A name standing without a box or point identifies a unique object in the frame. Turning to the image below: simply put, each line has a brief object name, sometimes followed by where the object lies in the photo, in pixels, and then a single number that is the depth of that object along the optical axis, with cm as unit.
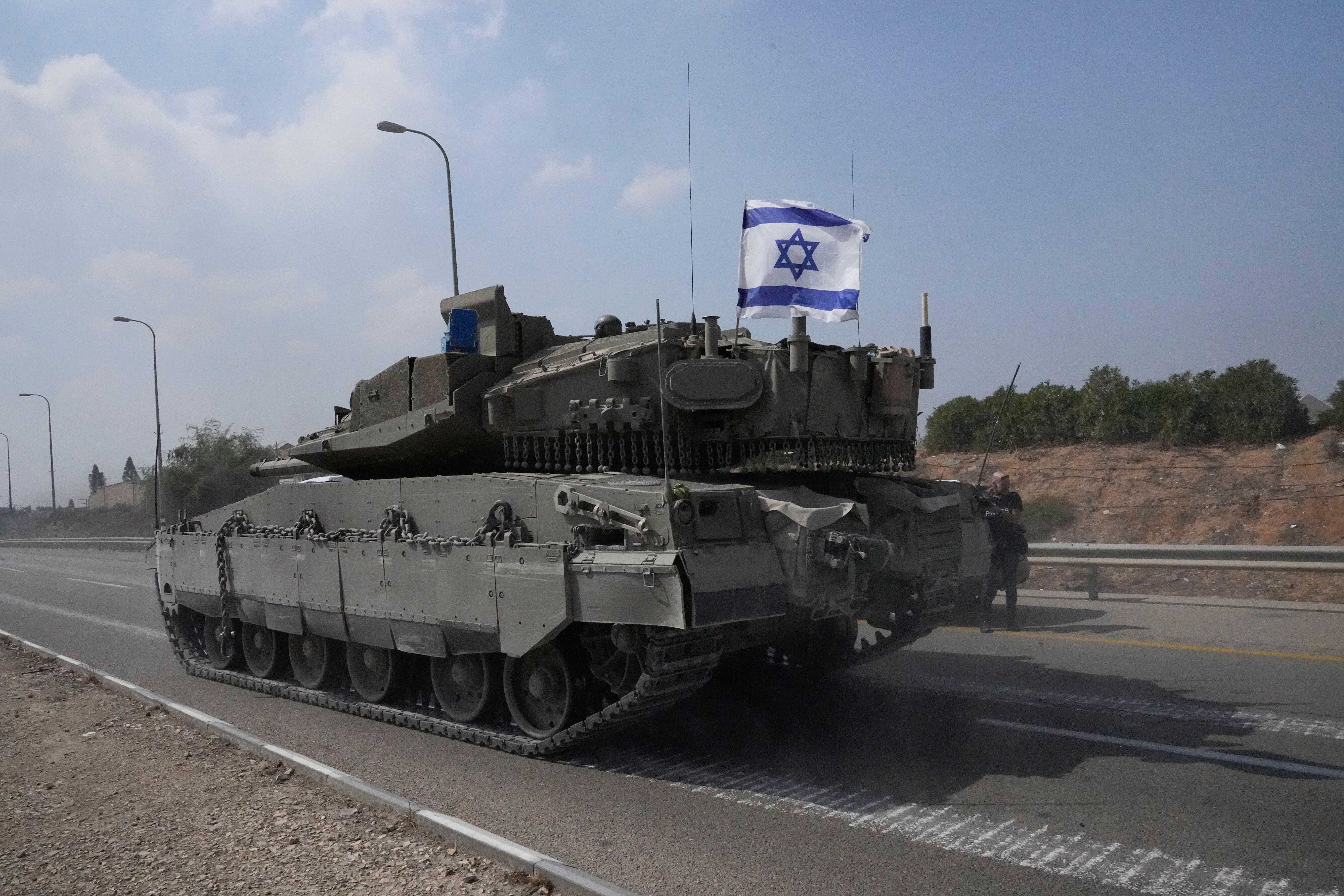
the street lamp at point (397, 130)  1767
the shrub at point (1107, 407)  2244
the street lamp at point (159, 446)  2272
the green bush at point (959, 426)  2469
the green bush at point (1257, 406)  2025
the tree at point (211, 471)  3606
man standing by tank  1166
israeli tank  643
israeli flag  852
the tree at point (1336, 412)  1995
